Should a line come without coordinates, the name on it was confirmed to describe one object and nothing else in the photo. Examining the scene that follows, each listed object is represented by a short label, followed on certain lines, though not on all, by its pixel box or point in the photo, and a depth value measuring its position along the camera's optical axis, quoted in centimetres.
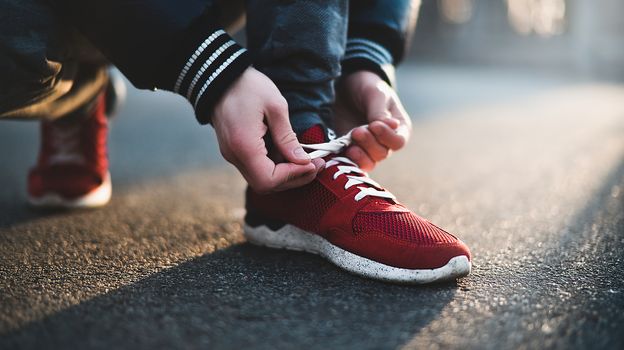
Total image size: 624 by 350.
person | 66
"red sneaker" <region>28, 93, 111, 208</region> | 102
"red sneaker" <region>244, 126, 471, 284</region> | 66
